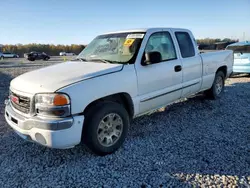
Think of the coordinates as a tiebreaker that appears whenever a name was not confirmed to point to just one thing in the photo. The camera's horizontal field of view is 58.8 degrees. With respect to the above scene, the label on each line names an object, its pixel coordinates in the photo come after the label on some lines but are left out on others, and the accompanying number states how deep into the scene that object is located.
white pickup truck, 2.85
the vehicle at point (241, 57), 9.73
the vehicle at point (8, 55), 51.03
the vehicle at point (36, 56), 37.88
